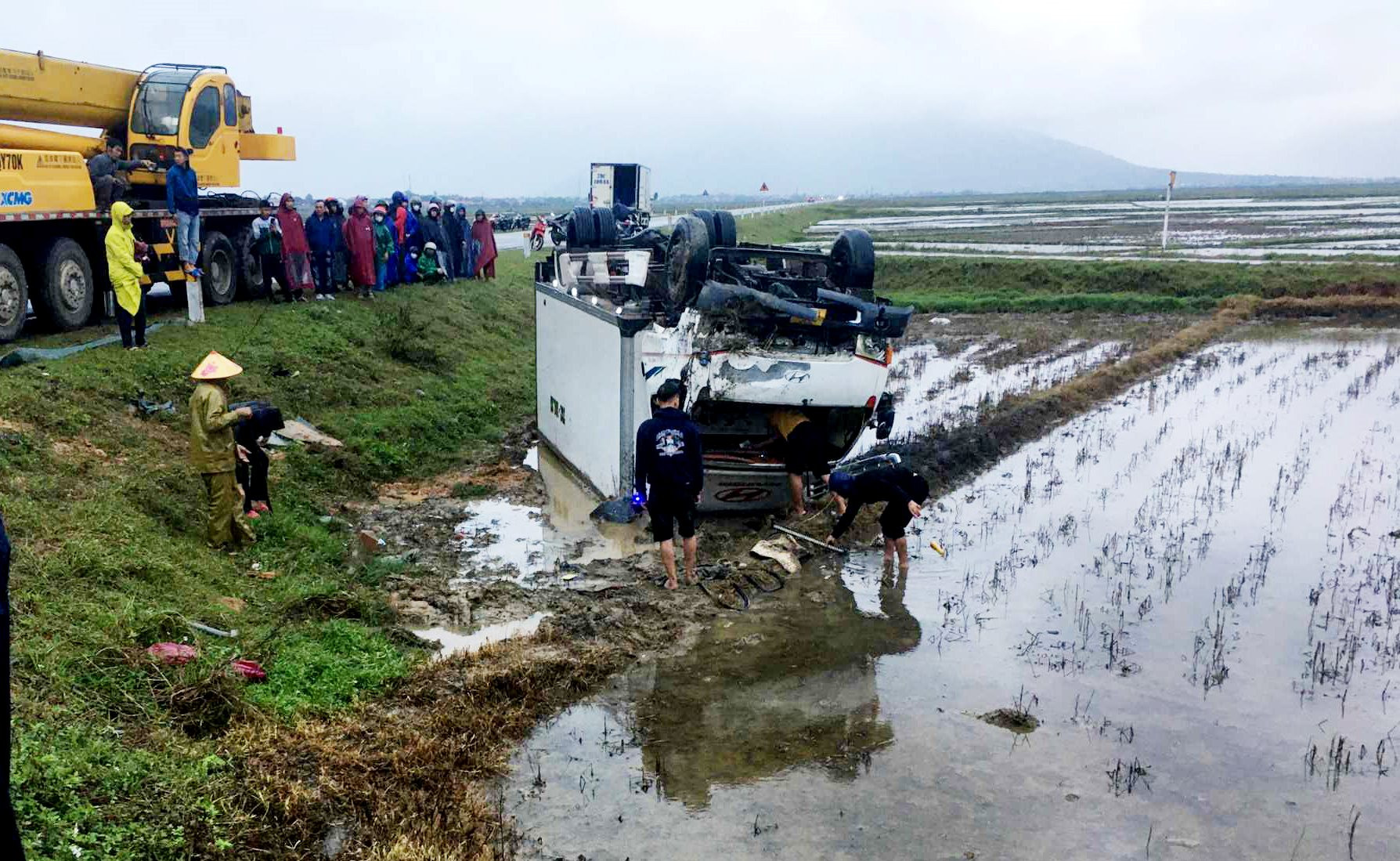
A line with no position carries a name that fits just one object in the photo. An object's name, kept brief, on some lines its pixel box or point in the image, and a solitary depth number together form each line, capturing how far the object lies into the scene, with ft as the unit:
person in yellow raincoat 33.06
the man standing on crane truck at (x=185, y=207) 40.34
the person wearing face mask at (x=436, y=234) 61.93
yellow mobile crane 35.50
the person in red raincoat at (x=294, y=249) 48.03
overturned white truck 28.30
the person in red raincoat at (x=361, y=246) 52.49
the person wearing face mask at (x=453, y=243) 65.36
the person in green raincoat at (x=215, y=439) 23.62
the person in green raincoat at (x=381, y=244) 55.77
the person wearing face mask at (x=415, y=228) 60.29
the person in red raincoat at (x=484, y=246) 68.28
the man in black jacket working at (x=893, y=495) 26.35
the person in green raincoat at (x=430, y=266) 61.77
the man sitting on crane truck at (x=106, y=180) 39.11
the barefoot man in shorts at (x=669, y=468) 24.64
